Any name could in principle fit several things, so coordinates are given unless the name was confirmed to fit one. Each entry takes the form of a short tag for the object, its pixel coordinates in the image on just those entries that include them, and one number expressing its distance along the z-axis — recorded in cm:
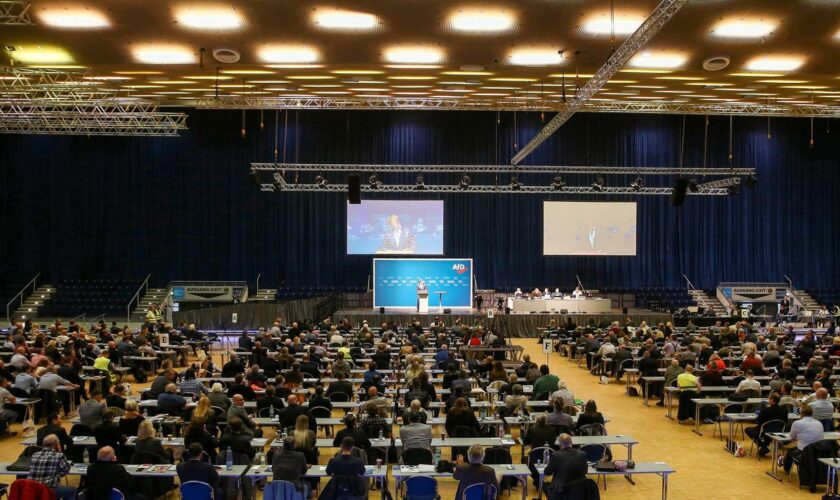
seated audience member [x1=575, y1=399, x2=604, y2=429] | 991
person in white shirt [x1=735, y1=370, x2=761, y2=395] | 1252
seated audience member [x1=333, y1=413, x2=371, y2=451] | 901
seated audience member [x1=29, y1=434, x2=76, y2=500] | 744
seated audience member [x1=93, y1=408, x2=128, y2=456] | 877
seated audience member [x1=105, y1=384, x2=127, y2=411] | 1102
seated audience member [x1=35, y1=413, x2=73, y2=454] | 862
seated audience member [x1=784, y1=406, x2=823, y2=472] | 958
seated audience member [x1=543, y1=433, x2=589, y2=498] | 760
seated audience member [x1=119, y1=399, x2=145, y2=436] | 953
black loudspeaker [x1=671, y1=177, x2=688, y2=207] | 2491
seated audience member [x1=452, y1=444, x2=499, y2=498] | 738
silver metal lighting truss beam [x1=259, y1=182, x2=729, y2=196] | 2728
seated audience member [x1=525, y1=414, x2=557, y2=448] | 912
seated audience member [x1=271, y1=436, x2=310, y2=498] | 770
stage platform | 2728
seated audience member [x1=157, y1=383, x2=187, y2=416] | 1082
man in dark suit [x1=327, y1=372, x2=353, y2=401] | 1223
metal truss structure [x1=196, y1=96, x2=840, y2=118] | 2356
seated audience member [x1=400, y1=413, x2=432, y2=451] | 910
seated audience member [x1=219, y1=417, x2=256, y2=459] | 861
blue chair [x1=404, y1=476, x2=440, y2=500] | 762
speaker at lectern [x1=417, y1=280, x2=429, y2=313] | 2930
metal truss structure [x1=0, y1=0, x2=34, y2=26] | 1216
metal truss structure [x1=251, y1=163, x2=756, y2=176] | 2639
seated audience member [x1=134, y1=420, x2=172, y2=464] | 828
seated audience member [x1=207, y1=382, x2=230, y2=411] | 1088
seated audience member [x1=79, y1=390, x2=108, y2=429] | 1003
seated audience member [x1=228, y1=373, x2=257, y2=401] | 1161
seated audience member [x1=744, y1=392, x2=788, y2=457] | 1073
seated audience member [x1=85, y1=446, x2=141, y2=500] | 713
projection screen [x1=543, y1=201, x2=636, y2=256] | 3341
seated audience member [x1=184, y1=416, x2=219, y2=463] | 877
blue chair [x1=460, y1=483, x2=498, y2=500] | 733
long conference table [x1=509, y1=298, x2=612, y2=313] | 2919
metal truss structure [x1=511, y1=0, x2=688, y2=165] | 1162
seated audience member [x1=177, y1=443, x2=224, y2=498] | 749
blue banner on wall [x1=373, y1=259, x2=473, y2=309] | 3234
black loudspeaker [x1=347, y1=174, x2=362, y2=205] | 2412
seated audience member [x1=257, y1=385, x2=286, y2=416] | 1084
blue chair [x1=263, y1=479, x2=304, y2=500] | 730
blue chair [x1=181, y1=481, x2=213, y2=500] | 734
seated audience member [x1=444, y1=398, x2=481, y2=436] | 993
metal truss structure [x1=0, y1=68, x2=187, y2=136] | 2003
